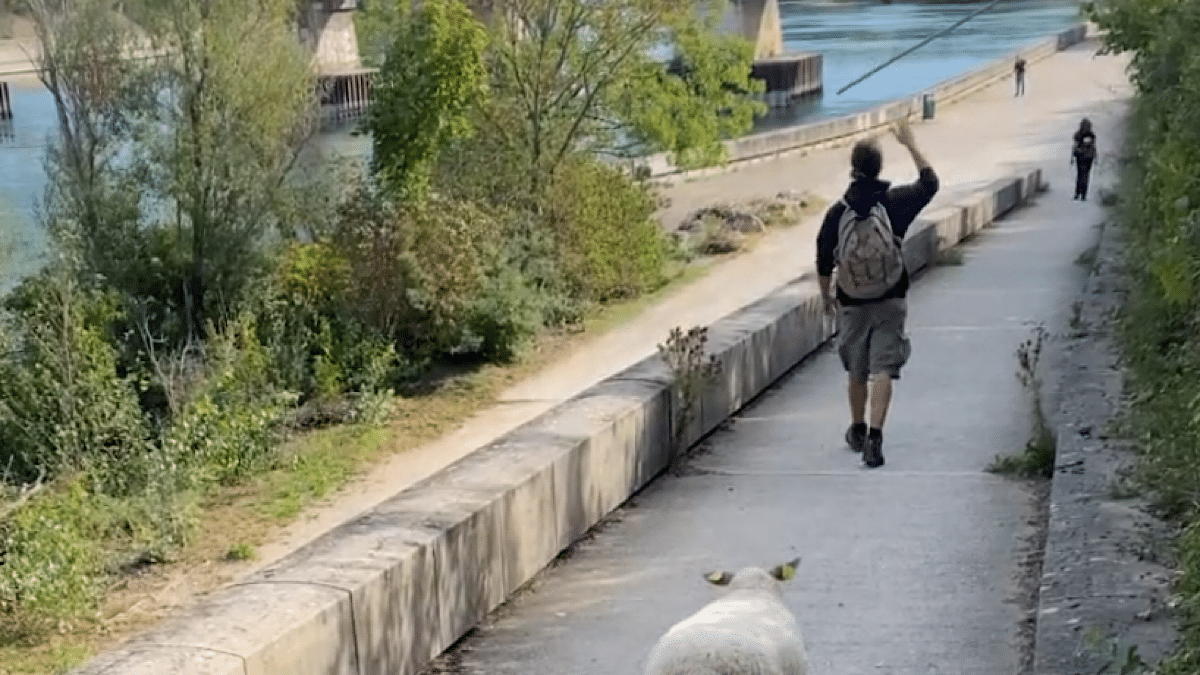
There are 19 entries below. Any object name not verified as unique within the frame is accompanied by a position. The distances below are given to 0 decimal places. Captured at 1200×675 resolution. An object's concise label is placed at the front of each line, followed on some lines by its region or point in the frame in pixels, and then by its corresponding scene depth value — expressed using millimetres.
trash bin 45094
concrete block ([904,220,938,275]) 14664
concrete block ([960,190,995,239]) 18734
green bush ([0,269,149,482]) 12570
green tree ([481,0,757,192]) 18688
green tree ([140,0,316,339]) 15172
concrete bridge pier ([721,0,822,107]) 64625
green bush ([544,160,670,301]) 18375
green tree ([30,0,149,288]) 15141
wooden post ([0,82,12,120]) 45219
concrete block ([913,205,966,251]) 16444
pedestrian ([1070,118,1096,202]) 23797
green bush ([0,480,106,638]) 8547
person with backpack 7246
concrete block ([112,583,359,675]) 4160
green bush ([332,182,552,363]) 15359
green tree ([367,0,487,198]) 16766
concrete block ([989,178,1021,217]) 21484
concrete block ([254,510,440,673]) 4676
